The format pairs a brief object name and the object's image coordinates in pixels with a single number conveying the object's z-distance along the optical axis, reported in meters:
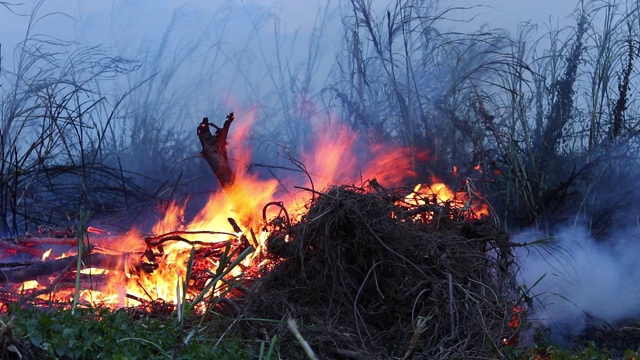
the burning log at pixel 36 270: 5.54
